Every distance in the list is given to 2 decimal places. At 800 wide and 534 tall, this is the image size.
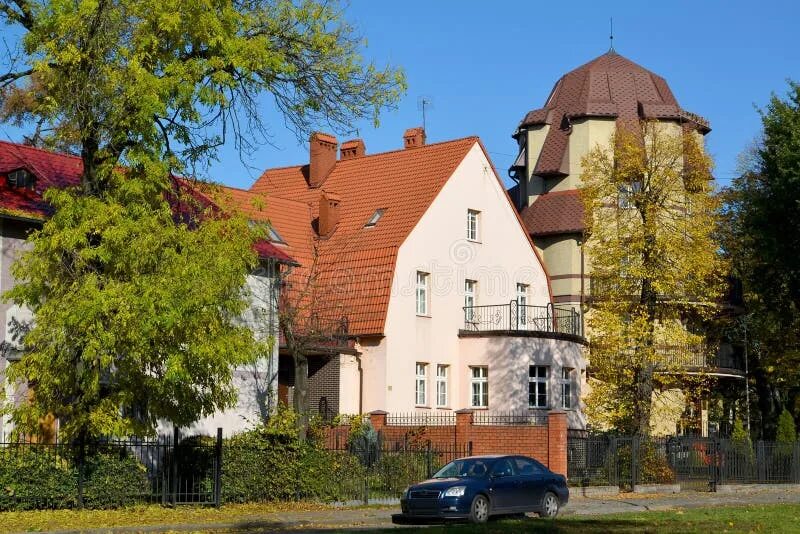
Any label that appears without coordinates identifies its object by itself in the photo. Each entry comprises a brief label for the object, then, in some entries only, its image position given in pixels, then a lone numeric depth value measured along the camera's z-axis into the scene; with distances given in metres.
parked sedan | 23.88
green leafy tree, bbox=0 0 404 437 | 23.28
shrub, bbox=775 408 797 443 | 45.62
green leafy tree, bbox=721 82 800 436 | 38.66
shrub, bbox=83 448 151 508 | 24.53
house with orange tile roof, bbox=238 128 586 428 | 40.25
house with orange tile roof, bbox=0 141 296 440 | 28.41
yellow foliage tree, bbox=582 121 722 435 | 37.72
